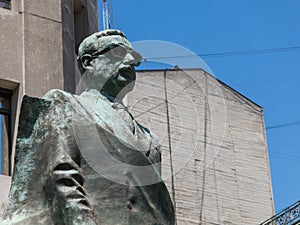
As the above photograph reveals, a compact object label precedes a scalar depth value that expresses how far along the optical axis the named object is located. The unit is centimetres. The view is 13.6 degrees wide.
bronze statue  902
